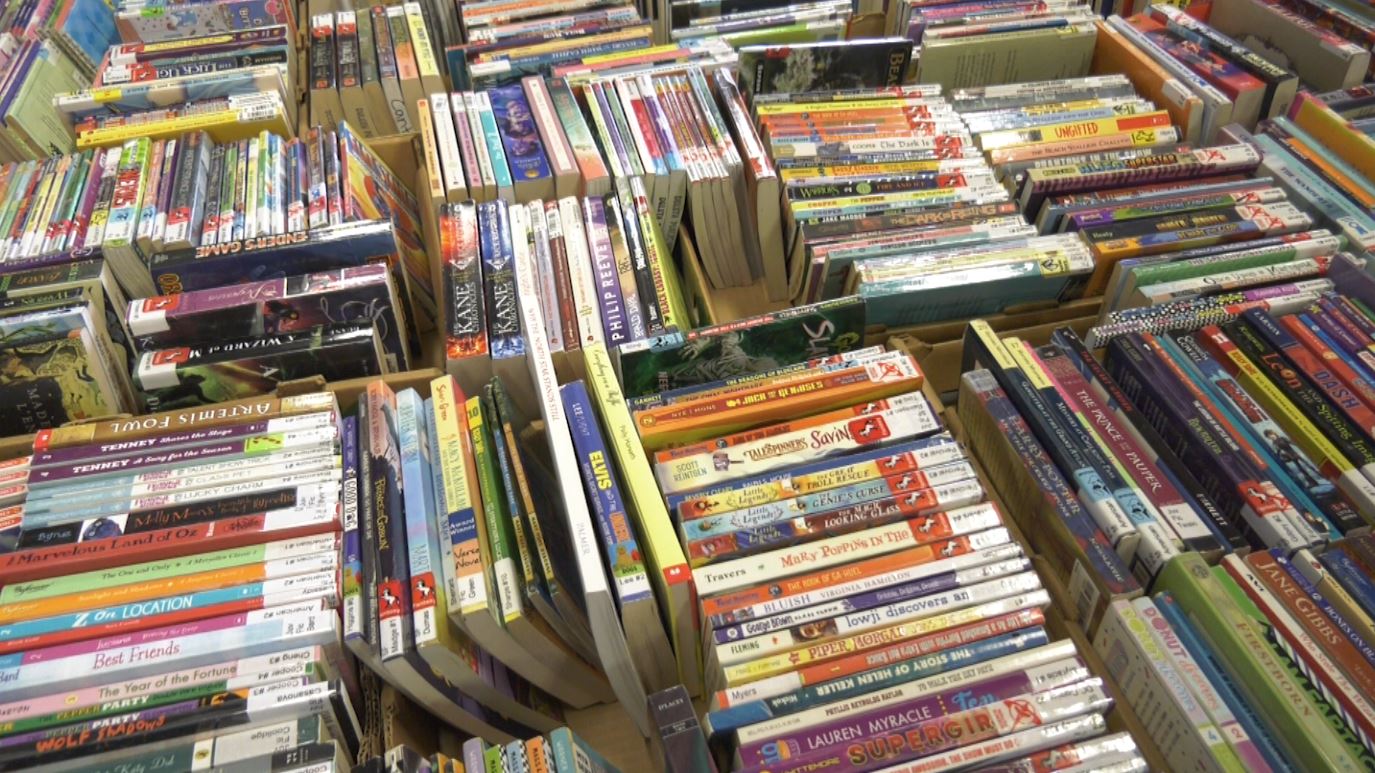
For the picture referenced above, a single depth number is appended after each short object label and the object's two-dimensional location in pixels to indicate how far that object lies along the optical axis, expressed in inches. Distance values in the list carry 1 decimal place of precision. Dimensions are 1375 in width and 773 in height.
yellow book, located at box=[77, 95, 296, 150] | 72.3
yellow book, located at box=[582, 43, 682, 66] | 79.4
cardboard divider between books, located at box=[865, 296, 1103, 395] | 60.6
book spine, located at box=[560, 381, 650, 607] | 42.4
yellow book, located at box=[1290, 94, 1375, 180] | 66.6
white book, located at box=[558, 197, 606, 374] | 57.5
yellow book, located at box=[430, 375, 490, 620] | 43.4
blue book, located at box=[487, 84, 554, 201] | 67.1
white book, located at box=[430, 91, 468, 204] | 66.0
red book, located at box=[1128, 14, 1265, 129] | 73.1
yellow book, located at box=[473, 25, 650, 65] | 81.3
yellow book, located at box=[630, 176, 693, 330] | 59.6
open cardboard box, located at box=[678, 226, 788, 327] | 66.1
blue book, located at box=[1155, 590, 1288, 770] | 38.2
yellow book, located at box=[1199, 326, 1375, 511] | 47.0
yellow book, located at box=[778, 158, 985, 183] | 67.8
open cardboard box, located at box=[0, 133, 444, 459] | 55.9
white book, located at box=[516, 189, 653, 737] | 41.6
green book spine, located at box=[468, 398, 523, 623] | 44.4
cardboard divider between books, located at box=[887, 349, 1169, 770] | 41.8
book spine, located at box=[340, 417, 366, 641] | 44.4
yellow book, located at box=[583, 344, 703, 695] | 42.5
